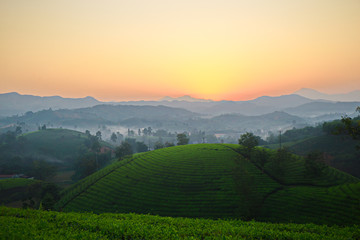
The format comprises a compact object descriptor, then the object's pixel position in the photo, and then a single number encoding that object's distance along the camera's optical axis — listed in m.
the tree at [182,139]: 118.50
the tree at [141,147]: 143.12
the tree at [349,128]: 29.80
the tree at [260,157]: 56.69
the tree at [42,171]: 101.81
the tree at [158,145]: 131.88
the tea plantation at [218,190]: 38.78
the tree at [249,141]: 58.28
